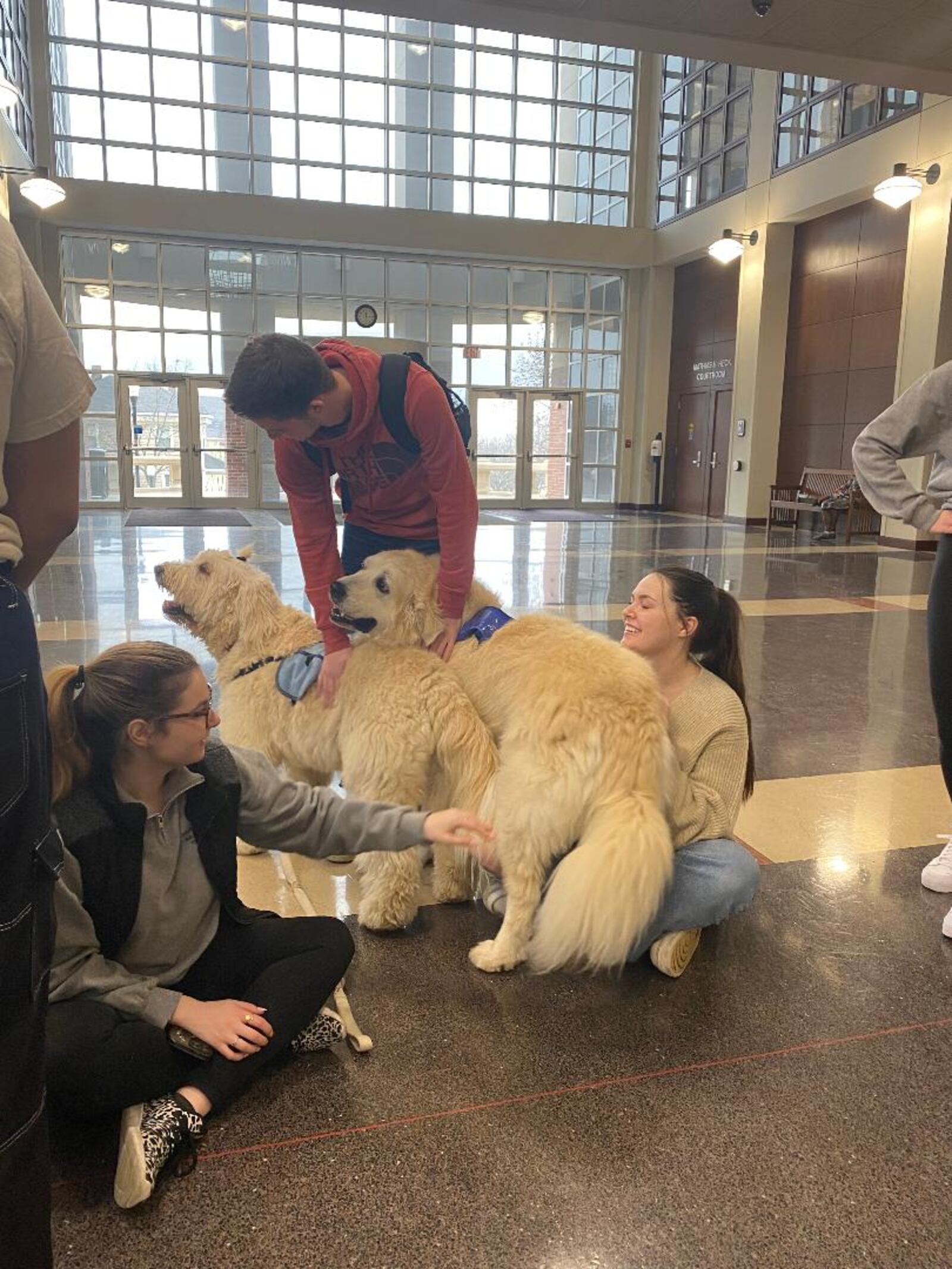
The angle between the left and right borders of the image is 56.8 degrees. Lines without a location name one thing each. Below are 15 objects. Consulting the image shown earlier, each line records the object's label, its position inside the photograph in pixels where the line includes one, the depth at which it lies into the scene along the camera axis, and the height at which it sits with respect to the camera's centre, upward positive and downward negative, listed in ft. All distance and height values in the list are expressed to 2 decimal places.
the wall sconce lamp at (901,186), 37.40 +11.58
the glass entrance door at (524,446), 65.31 +0.65
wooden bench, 46.14 -2.12
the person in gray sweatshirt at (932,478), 8.27 -0.15
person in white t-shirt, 3.51 -1.19
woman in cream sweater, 7.70 -2.61
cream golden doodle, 8.27 -2.60
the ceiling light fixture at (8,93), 33.40 +13.19
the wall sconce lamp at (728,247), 50.49 +11.97
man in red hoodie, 7.64 -0.13
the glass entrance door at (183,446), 59.41 +0.08
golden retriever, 6.60 -2.62
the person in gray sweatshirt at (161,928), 5.54 -3.29
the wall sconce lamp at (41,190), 43.98 +12.62
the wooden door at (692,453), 60.64 +0.37
